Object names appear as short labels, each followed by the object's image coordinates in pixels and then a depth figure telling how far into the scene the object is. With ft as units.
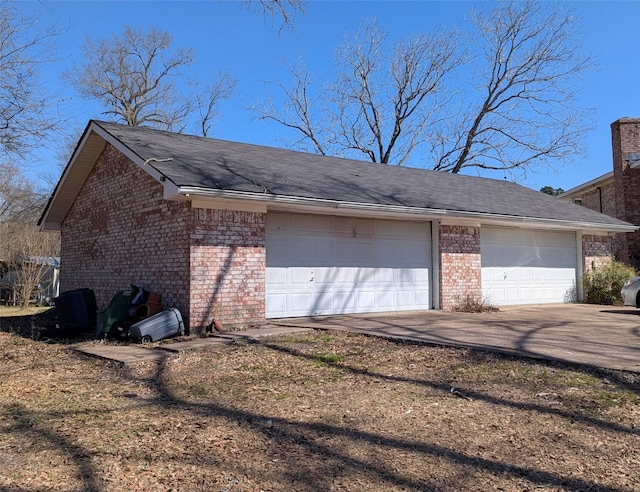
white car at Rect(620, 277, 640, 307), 43.65
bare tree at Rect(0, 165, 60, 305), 73.36
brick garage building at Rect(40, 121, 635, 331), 32.78
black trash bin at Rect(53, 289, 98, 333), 35.86
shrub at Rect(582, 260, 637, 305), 53.83
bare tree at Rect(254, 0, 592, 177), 98.63
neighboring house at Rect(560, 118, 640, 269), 69.67
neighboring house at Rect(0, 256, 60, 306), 74.11
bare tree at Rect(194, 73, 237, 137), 113.60
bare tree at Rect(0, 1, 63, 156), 42.80
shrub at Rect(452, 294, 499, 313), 44.24
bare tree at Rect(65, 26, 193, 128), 108.68
